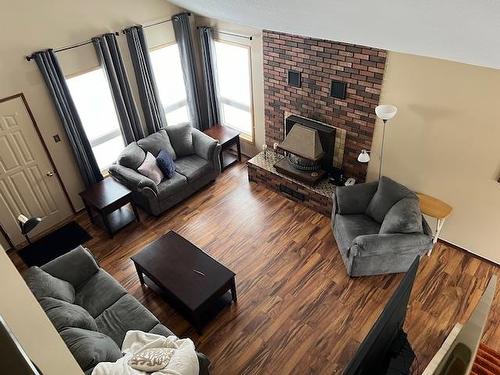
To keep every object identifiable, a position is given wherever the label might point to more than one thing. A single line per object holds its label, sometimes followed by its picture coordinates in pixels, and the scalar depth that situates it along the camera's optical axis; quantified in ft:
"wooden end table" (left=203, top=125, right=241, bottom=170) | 21.40
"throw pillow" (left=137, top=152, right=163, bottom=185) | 18.57
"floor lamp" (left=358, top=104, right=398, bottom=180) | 14.51
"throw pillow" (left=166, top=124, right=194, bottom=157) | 20.71
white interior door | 16.01
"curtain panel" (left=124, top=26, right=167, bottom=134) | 18.40
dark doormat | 17.05
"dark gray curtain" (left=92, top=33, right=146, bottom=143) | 17.40
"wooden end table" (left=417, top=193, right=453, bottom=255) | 15.30
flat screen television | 5.53
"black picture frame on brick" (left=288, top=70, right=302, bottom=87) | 17.98
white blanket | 9.73
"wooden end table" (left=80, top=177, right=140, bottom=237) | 17.54
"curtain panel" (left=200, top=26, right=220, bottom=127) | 20.56
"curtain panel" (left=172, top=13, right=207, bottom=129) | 20.02
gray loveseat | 18.31
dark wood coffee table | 13.28
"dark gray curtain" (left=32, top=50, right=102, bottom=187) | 15.83
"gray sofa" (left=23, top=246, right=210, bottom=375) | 10.68
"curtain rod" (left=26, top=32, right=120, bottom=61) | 15.52
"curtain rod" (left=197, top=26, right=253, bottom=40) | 19.12
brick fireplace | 15.72
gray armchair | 14.24
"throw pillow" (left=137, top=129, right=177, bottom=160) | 19.63
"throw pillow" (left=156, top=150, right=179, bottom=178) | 19.04
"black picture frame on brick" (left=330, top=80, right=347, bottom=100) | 16.64
